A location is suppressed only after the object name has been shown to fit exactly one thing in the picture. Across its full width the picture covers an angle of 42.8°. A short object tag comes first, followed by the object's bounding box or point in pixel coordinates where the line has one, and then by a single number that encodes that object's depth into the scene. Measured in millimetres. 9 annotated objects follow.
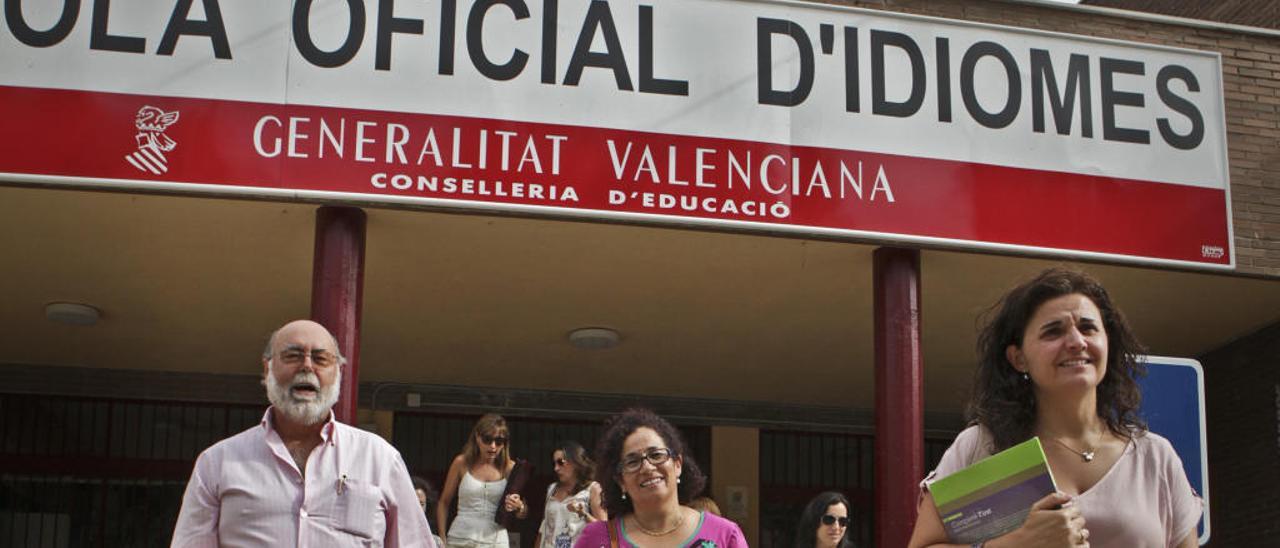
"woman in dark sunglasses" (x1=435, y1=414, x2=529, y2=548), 10336
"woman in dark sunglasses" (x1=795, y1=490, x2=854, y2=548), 8906
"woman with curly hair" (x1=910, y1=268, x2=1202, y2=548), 3637
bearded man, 4719
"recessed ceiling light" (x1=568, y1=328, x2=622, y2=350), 13211
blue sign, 6168
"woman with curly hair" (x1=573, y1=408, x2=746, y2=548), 5809
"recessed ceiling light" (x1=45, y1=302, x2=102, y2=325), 12672
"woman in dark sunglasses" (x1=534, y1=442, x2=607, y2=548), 9812
